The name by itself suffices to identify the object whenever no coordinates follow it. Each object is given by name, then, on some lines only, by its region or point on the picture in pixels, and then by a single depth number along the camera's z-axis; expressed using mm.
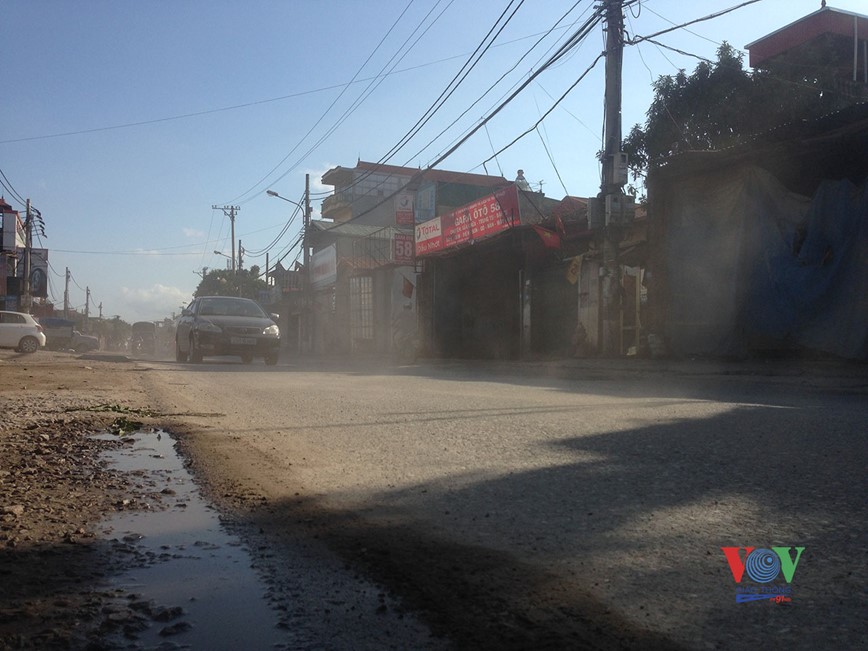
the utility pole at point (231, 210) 61225
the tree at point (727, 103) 19562
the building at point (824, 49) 20469
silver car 16297
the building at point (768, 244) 11656
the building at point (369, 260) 32359
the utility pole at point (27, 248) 40662
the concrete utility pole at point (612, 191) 14680
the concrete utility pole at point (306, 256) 37000
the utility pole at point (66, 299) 90269
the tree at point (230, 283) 63725
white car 26094
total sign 26219
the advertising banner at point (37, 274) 43906
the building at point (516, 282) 18297
